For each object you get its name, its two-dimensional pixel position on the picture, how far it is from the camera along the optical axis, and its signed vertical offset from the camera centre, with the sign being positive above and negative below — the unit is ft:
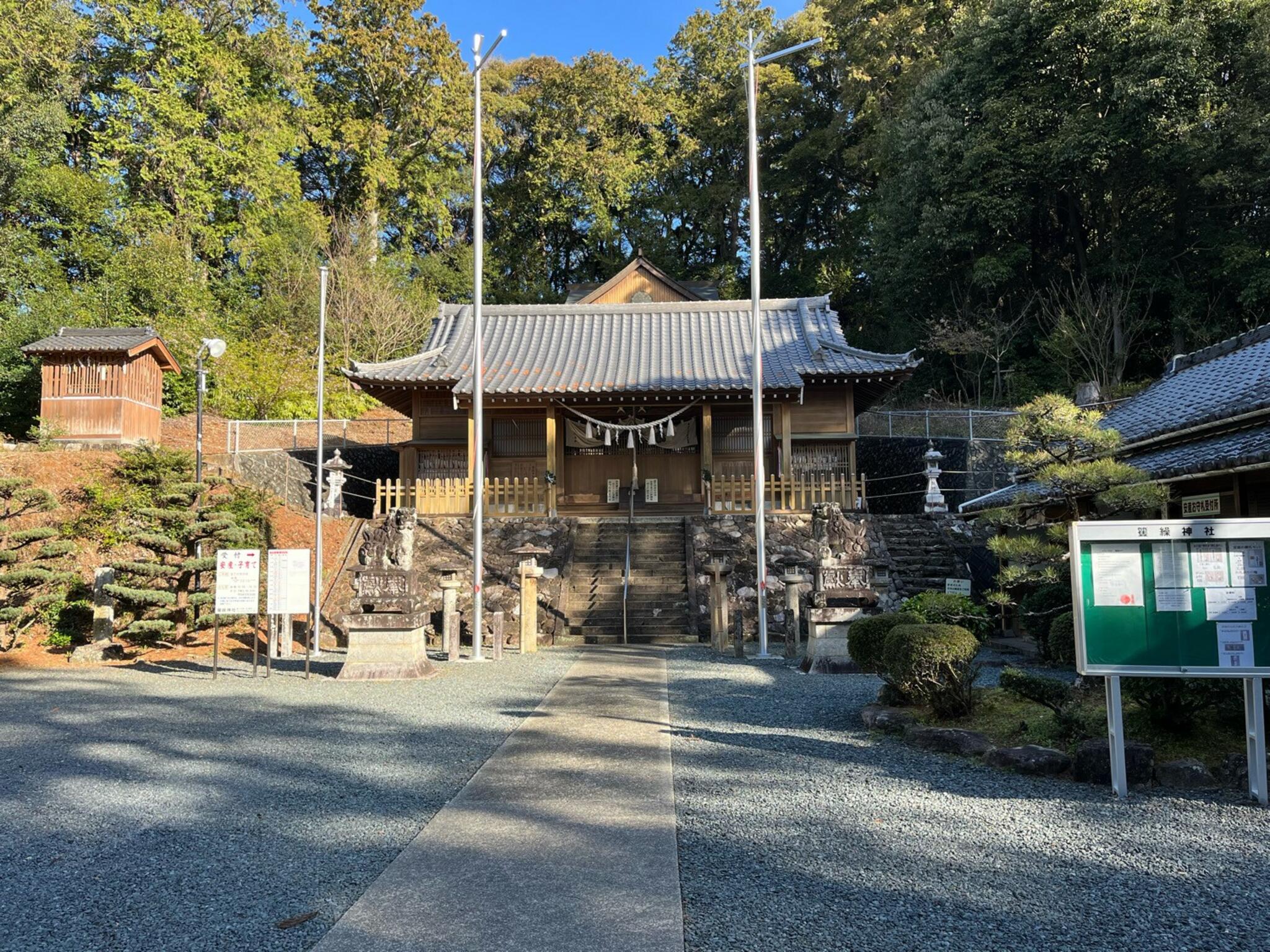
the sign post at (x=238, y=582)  33.45 -1.07
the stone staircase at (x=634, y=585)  47.29 -2.16
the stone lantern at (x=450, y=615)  40.34 -3.14
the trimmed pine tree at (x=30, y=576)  40.42 -0.84
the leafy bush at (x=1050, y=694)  18.92 -3.55
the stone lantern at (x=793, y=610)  40.19 -3.18
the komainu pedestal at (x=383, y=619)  33.19 -2.66
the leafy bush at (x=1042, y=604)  32.86 -2.47
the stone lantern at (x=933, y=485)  59.11 +4.49
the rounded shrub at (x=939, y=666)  21.35 -3.20
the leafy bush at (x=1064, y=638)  23.71 -2.79
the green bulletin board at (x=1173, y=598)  15.74 -1.10
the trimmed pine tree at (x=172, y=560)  41.37 -0.07
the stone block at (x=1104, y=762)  16.61 -4.52
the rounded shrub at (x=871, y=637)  27.58 -3.09
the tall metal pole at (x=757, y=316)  40.78 +11.97
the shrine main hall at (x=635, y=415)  58.95 +10.67
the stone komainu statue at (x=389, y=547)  33.60 +0.29
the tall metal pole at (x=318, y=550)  41.55 +0.26
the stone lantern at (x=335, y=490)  57.52 +4.63
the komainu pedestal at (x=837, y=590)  33.81 -1.83
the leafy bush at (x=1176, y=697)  17.85 -3.43
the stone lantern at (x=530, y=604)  43.57 -2.82
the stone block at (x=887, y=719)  21.97 -4.76
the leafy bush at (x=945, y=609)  28.37 -2.31
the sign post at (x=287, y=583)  35.65 -1.20
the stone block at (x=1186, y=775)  16.39 -4.73
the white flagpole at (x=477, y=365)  39.37 +9.79
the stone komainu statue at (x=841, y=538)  35.68 +0.40
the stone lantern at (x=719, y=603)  41.96 -2.85
